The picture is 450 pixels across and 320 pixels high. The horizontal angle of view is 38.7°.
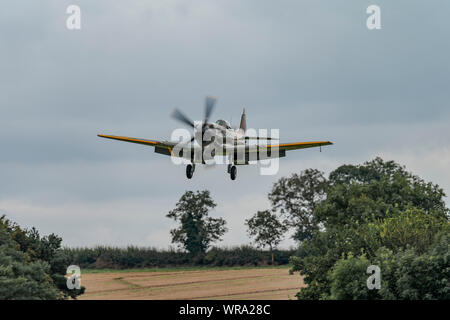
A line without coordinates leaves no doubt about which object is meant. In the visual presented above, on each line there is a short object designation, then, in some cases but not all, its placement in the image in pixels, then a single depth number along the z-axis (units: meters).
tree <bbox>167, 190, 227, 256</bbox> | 123.19
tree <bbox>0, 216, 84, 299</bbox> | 67.00
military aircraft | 40.88
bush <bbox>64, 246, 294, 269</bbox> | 113.94
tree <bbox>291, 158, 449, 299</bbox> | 69.88
